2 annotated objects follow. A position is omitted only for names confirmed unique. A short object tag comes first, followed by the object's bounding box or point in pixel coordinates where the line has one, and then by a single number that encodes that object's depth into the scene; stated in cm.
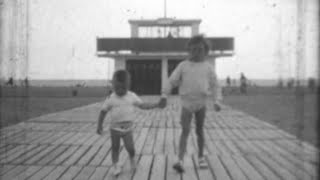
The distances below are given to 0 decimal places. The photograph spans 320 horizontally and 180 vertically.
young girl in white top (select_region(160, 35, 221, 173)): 379
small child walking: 353
